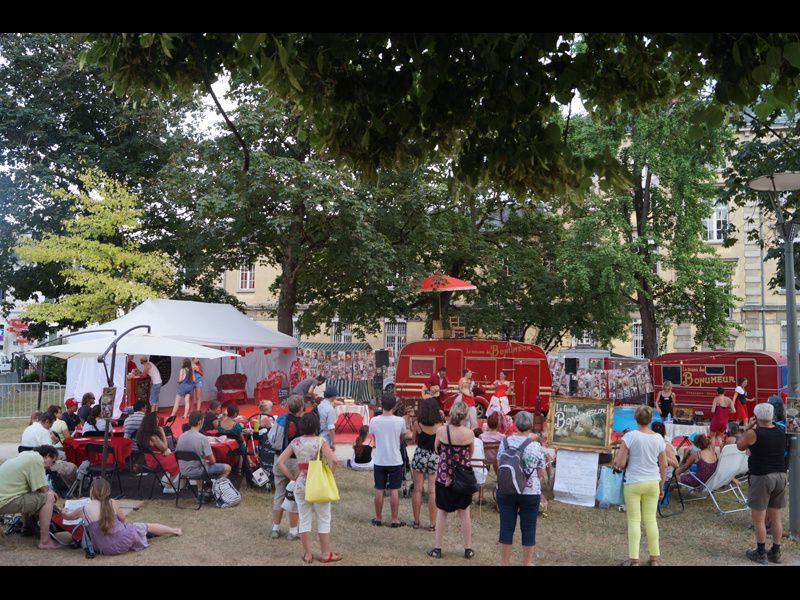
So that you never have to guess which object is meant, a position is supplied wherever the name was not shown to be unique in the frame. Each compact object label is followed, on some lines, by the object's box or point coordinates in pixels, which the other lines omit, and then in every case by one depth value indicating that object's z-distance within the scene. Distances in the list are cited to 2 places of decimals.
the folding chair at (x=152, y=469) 9.66
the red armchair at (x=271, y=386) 22.05
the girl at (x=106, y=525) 7.18
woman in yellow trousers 6.92
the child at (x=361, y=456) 12.15
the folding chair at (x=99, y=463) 9.84
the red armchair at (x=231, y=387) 21.80
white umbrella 12.39
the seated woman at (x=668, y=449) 8.75
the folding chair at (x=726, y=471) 9.80
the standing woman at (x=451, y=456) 7.05
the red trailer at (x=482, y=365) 20.06
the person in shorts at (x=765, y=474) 7.54
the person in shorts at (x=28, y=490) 7.54
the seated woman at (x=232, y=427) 10.55
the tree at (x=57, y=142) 23.09
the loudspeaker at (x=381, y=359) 24.30
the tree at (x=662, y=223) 23.84
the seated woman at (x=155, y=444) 9.62
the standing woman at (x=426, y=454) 8.16
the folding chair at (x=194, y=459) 9.20
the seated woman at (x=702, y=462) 9.86
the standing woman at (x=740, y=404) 17.00
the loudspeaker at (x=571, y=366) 22.77
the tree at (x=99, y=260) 18.78
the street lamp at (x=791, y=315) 8.61
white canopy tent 17.25
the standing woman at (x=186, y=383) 16.98
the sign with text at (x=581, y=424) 10.33
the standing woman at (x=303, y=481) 6.98
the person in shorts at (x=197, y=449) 9.19
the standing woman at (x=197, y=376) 17.59
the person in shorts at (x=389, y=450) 8.41
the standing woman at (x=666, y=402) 16.91
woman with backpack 6.45
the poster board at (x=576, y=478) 10.10
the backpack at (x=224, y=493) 9.48
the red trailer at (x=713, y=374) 20.28
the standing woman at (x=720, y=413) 14.30
